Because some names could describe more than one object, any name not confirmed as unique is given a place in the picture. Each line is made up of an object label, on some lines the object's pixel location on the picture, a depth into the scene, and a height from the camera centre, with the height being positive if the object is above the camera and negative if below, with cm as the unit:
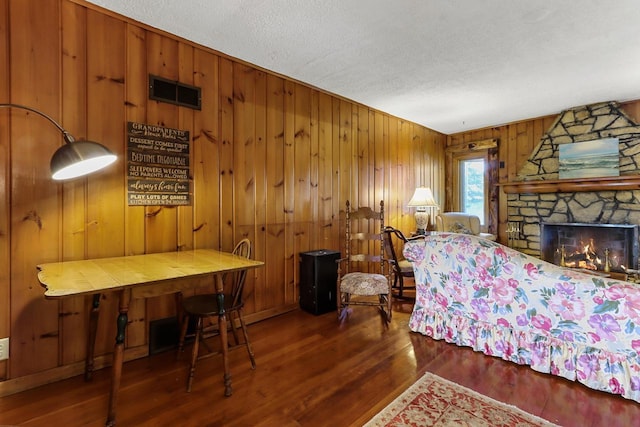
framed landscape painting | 415 +72
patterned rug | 163 -112
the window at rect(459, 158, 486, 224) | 566 +45
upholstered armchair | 501 -20
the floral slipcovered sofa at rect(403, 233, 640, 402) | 184 -70
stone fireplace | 406 +32
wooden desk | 150 -34
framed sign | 234 +38
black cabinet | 322 -73
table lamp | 457 +12
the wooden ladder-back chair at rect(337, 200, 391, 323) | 303 -70
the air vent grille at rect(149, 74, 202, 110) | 245 +100
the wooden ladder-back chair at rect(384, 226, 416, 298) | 343 -67
